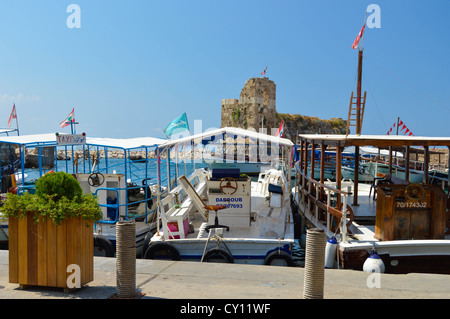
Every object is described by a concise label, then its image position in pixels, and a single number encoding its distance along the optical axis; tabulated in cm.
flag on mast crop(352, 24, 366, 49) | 1380
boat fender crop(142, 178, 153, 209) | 1434
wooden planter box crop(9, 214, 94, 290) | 548
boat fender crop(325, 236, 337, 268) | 861
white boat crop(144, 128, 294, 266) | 941
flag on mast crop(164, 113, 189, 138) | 1424
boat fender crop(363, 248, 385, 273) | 794
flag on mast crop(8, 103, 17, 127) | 2731
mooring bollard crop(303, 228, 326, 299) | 503
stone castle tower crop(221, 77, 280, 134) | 8994
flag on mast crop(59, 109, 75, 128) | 1576
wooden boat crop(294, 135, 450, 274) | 849
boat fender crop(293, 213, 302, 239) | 1293
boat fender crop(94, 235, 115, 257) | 1052
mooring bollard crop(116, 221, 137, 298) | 535
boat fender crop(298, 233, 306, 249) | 1230
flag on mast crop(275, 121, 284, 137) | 2234
